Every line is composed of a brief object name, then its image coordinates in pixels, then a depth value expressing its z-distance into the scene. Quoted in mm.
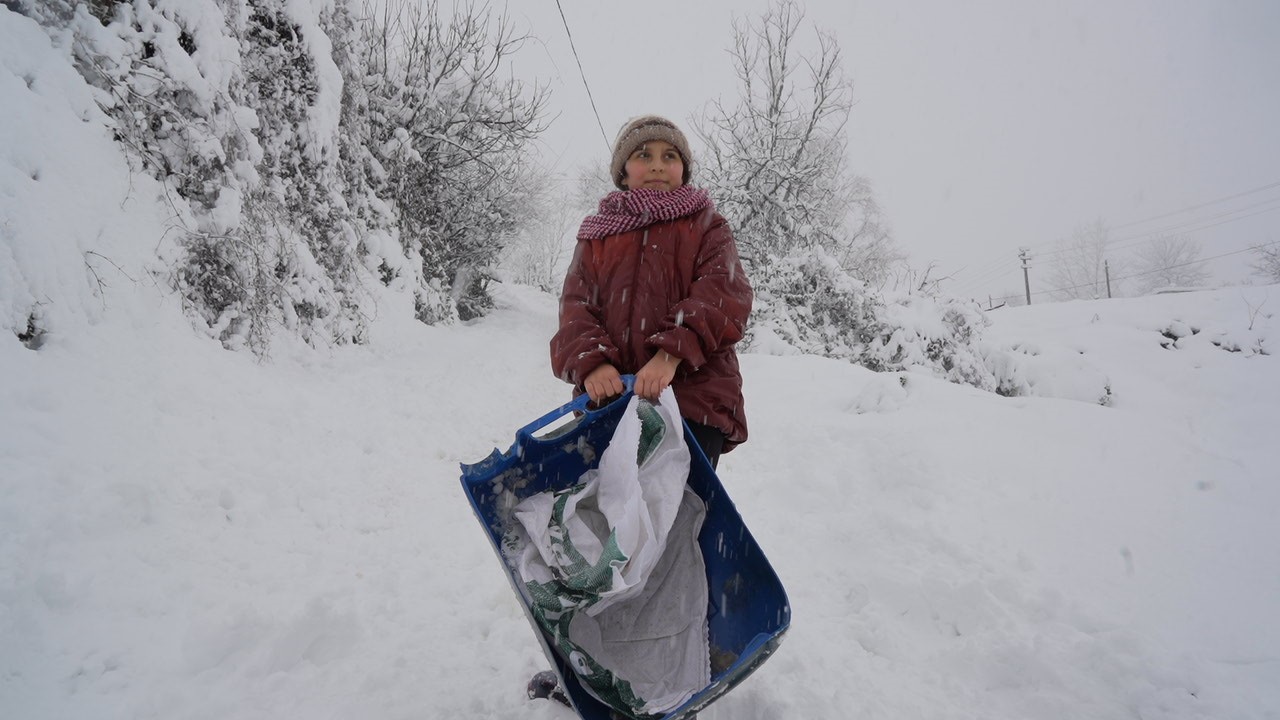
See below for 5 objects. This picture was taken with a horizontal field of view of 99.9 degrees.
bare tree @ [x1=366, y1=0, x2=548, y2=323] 10305
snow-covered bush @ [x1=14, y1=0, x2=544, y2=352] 4016
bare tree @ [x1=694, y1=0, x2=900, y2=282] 13516
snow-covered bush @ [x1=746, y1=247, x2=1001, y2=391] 9312
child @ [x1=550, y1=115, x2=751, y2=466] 1655
